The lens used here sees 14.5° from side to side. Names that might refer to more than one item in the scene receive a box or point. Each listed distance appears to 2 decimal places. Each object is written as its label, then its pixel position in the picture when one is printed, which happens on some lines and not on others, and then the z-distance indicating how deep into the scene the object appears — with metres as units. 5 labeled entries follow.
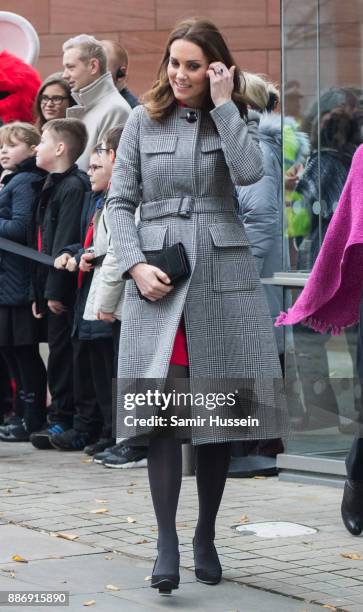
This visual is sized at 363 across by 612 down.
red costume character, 9.66
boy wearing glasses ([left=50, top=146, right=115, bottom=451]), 7.84
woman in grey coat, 4.97
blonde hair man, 8.61
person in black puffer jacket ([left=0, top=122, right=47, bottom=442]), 8.63
